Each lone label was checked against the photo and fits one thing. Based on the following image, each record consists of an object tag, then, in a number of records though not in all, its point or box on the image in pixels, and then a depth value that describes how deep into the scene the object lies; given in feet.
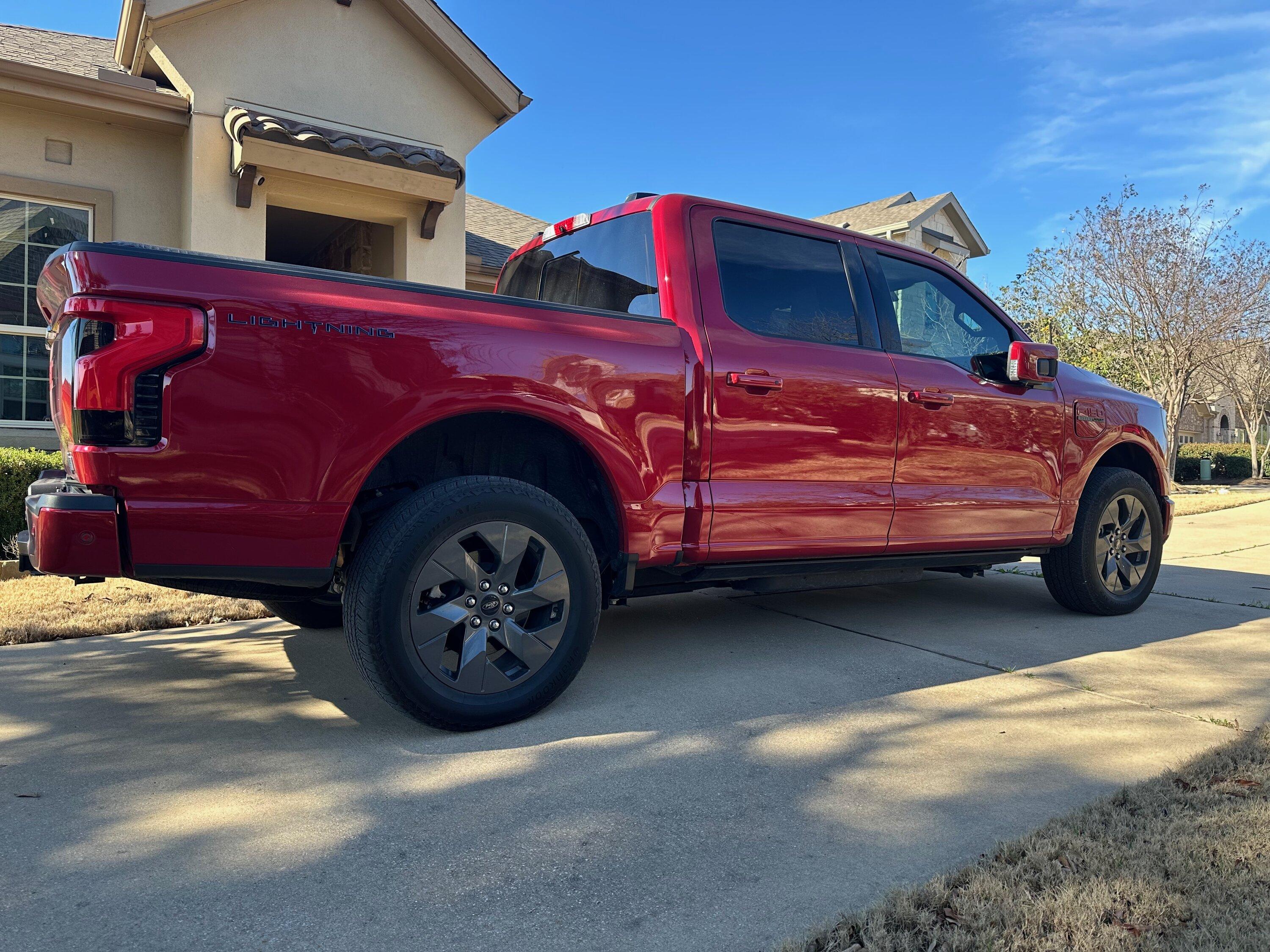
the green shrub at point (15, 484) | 21.01
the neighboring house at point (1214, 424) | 154.92
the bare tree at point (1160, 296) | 67.97
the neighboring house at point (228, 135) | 27.12
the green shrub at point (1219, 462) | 102.37
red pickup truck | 8.43
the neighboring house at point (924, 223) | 68.64
